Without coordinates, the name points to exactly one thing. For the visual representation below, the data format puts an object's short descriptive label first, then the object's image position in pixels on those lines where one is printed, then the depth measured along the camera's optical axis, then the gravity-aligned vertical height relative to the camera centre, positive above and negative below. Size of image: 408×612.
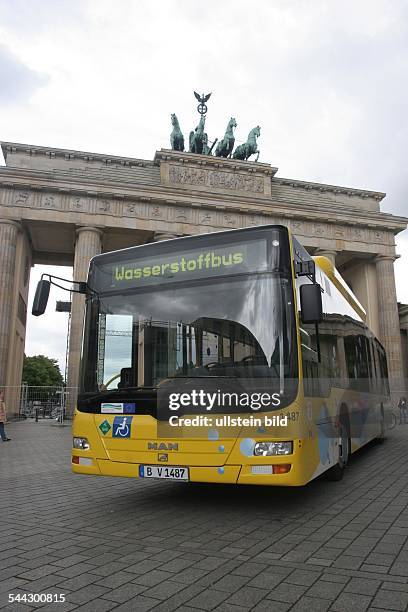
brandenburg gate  29.27 +12.09
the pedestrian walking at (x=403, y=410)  25.56 -0.43
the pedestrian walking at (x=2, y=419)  14.19 -0.41
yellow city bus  4.82 +0.40
